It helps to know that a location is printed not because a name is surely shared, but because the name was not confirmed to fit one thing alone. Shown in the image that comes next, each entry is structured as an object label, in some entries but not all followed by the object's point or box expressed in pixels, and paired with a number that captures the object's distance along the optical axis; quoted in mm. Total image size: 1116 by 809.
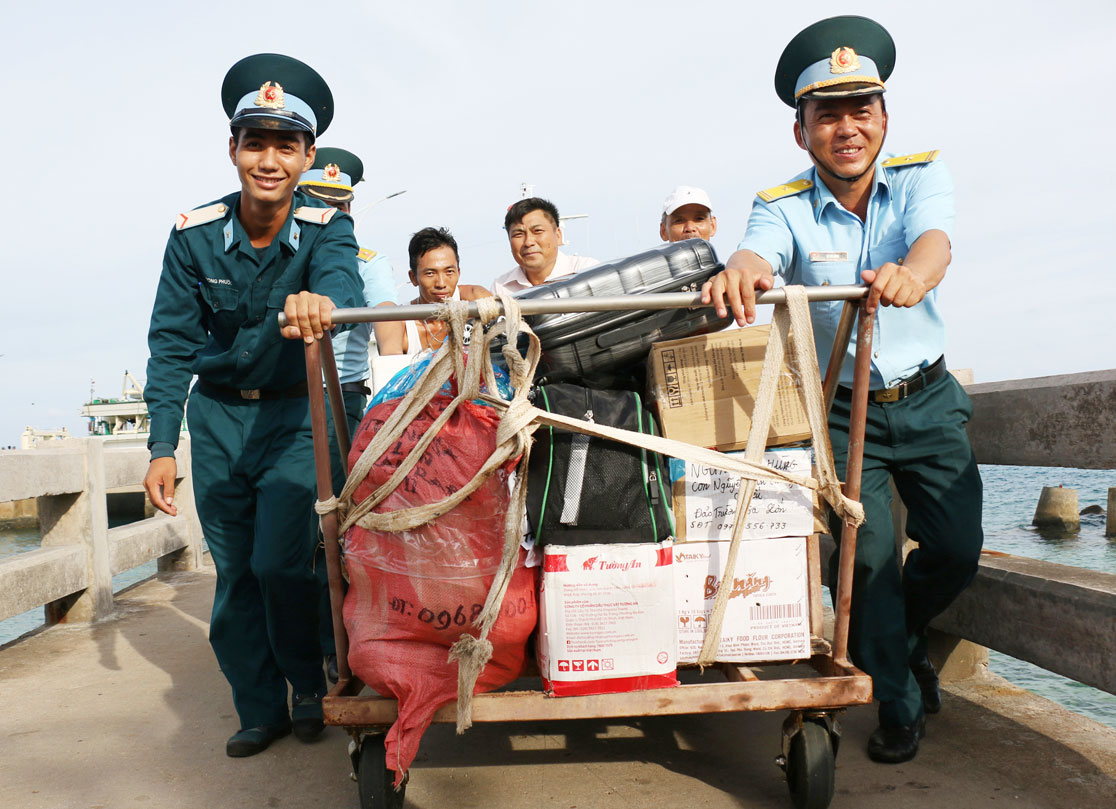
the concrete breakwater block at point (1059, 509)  25844
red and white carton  2289
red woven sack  2348
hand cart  2299
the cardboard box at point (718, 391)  2510
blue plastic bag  2674
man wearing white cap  5691
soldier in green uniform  3232
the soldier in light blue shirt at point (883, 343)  2934
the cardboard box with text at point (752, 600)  2459
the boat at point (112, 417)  52406
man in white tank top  5355
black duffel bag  2334
